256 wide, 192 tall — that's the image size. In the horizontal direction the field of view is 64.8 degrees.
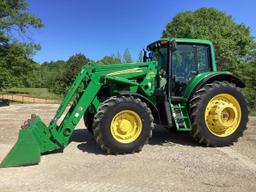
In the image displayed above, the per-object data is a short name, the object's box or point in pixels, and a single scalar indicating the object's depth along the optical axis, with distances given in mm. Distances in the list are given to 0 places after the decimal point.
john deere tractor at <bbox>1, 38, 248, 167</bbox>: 4042
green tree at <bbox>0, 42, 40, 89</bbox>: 14802
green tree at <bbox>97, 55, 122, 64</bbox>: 34328
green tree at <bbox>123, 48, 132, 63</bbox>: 33080
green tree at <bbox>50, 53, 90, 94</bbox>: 23974
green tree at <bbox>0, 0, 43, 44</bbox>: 15069
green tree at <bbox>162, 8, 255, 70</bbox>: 20984
